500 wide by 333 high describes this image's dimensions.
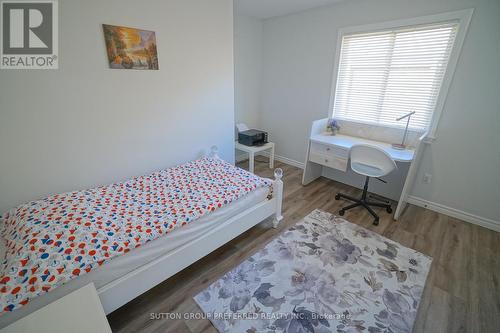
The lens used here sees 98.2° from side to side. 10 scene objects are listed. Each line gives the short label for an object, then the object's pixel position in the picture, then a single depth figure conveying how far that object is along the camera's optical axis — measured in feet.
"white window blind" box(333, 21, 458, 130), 7.82
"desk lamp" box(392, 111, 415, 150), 8.36
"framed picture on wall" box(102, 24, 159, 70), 6.24
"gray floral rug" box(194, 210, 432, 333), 4.80
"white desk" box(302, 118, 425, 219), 7.88
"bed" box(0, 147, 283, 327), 3.78
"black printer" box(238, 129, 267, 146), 11.53
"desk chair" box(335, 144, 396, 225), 7.43
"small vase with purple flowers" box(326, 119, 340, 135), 10.61
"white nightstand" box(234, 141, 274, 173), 11.21
